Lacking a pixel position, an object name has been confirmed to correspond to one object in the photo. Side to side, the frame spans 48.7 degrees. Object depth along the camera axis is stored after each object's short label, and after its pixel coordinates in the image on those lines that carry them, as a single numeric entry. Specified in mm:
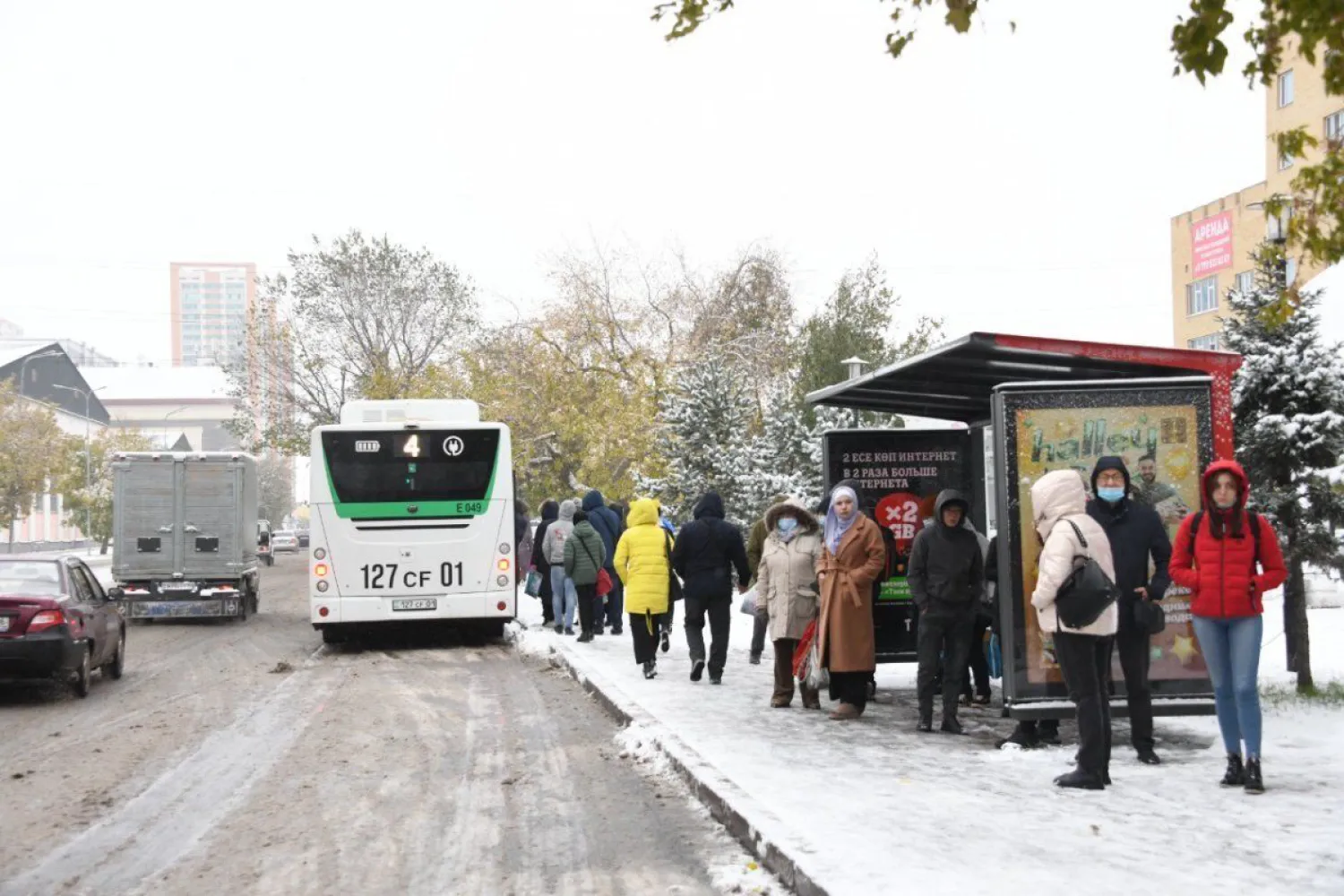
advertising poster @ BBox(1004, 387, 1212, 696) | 9672
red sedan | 13805
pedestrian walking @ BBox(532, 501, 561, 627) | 21578
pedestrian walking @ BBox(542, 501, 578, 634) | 20875
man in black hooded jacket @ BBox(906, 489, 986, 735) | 10516
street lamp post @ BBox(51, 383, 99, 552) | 60062
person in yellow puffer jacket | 14562
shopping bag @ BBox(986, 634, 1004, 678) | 13148
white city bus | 19672
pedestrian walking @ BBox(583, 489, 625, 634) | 20141
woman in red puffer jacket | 7875
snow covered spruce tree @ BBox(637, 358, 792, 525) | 30672
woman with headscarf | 11320
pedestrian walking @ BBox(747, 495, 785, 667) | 15250
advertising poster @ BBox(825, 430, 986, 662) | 13078
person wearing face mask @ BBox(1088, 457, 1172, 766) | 8875
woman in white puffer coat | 8039
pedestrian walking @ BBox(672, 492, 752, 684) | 13844
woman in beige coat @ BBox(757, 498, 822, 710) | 12102
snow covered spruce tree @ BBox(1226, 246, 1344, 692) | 12195
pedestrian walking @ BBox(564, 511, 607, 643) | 18422
